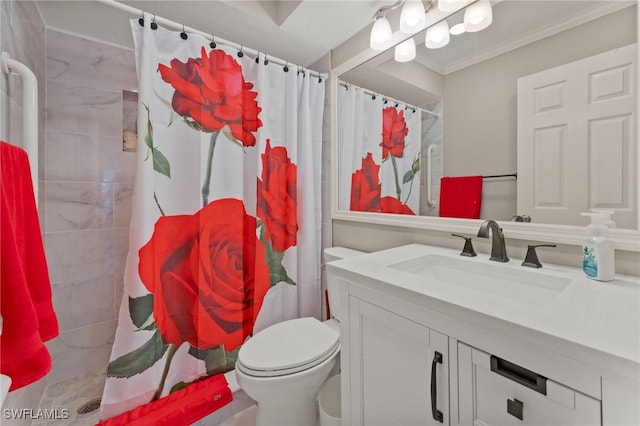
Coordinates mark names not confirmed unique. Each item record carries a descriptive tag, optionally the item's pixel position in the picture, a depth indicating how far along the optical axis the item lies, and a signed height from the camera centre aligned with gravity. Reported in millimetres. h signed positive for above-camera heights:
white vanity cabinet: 482 -307
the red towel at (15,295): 630 -194
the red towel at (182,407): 1238 -933
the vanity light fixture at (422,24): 1138 +885
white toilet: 1124 -668
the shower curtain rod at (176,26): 1223 +914
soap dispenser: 767 -110
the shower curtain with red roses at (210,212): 1293 -1
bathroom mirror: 853 +541
